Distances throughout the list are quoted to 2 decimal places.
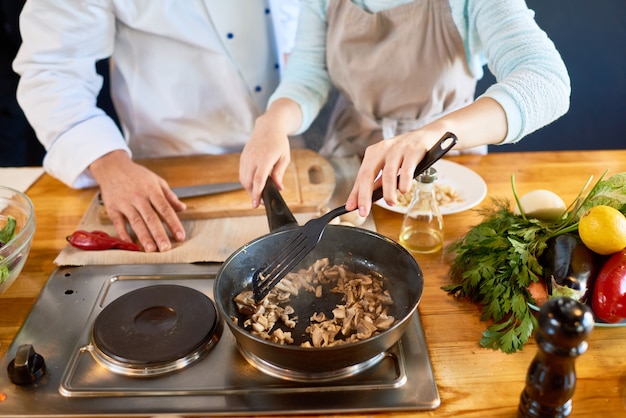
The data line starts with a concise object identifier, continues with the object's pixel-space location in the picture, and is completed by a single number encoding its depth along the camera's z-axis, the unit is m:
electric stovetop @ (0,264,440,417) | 0.76
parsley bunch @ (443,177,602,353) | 0.85
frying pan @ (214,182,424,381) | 0.74
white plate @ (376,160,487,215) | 1.19
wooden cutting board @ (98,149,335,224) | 1.24
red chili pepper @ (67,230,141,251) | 1.10
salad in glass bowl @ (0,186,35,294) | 0.92
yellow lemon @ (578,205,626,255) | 0.83
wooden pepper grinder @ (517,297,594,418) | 0.58
